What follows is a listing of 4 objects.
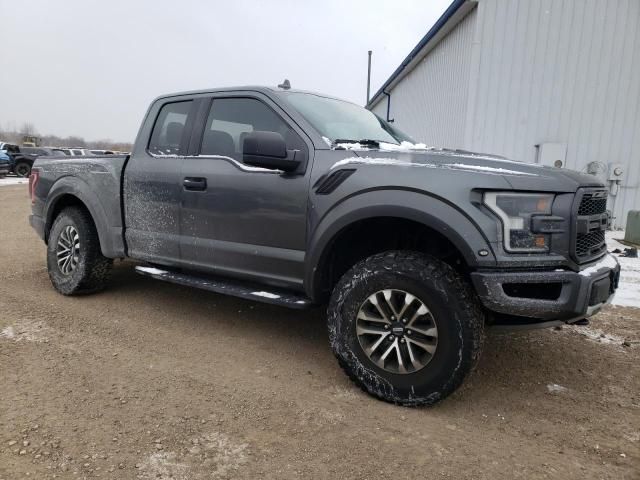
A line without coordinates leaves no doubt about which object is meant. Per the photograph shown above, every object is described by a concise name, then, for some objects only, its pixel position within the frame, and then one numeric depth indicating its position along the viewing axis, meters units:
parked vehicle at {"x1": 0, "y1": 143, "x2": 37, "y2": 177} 25.42
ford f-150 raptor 2.53
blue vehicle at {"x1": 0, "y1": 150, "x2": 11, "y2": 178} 23.33
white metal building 8.89
